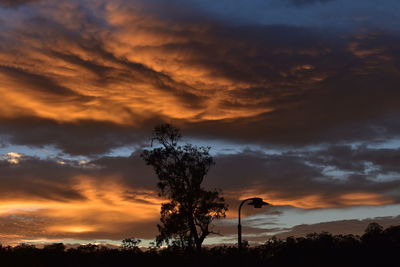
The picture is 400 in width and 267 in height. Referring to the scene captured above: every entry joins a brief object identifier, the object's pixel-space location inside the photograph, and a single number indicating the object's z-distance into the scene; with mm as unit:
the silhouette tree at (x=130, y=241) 109612
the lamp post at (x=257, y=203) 35128
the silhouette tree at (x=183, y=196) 57375
